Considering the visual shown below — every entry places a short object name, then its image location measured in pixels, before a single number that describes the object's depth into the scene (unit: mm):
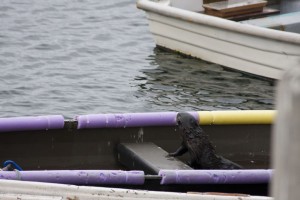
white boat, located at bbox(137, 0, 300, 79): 21469
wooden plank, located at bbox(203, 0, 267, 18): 23625
